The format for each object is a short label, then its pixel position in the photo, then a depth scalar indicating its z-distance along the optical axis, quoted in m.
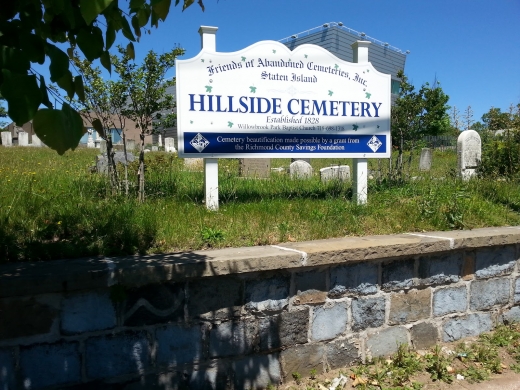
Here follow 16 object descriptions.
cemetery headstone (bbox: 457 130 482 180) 9.29
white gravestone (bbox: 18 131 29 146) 27.11
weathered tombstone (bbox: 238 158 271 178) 8.91
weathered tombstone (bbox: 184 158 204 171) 10.16
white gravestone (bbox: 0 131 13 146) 27.72
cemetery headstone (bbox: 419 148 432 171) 14.89
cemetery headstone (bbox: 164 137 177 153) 30.55
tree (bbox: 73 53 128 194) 4.88
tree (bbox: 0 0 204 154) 1.34
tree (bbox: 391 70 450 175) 6.51
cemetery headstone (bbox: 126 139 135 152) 23.56
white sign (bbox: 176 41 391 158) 4.56
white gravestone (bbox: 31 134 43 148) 25.25
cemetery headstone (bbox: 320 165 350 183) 8.31
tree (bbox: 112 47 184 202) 4.90
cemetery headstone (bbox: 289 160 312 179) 9.63
